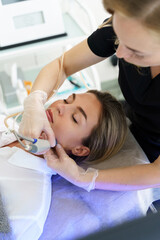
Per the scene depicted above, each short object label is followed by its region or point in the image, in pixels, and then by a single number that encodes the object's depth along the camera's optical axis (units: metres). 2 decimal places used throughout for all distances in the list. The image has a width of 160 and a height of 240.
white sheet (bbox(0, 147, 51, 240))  0.98
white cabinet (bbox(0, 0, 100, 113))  1.79
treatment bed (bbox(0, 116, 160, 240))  1.02
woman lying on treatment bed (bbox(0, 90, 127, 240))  1.07
